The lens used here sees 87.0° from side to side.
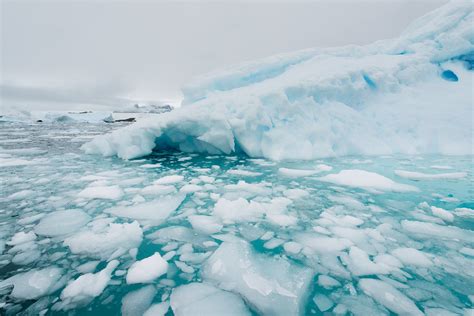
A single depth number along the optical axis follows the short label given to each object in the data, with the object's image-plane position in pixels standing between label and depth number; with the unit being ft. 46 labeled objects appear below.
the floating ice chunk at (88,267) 4.36
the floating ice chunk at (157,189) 8.69
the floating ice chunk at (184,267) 4.43
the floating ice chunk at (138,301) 3.53
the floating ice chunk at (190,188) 8.85
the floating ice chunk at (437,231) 5.56
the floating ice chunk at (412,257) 4.62
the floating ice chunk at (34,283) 3.79
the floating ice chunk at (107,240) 4.95
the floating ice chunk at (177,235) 5.46
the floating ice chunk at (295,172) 10.94
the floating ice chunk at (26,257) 4.56
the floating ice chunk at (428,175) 10.06
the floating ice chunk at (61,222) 5.74
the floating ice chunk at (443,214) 6.43
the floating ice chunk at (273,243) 5.23
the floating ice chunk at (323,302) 3.64
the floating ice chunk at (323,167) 11.96
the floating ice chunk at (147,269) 4.19
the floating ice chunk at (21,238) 5.18
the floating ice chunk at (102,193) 8.10
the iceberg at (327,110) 15.21
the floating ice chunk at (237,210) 6.54
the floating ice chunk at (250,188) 8.59
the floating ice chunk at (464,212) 6.70
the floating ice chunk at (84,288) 3.68
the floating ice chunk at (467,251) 4.90
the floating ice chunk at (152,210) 6.59
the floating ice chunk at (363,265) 4.39
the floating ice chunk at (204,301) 3.53
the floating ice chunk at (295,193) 8.14
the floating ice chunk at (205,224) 5.91
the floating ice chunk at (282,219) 6.26
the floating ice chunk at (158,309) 3.49
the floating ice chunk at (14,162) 13.36
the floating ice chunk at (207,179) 10.13
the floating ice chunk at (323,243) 5.12
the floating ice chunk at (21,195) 7.97
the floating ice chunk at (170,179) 9.92
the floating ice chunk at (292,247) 5.05
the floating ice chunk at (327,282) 4.07
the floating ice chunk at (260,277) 3.69
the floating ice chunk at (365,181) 9.03
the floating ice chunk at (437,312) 3.49
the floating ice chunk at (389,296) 3.58
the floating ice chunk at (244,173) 11.18
